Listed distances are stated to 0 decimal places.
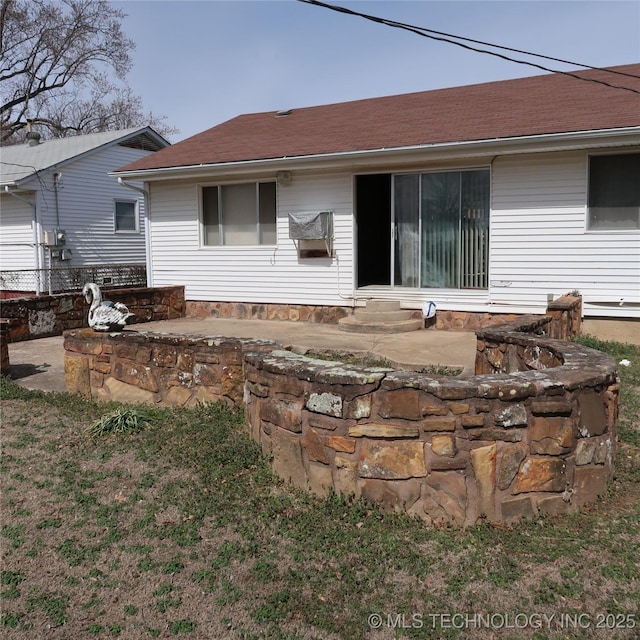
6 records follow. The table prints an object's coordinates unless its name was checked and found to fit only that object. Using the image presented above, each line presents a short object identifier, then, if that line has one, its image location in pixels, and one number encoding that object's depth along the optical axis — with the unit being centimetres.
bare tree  2911
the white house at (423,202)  853
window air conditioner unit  1027
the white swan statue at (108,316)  613
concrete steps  934
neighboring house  1655
